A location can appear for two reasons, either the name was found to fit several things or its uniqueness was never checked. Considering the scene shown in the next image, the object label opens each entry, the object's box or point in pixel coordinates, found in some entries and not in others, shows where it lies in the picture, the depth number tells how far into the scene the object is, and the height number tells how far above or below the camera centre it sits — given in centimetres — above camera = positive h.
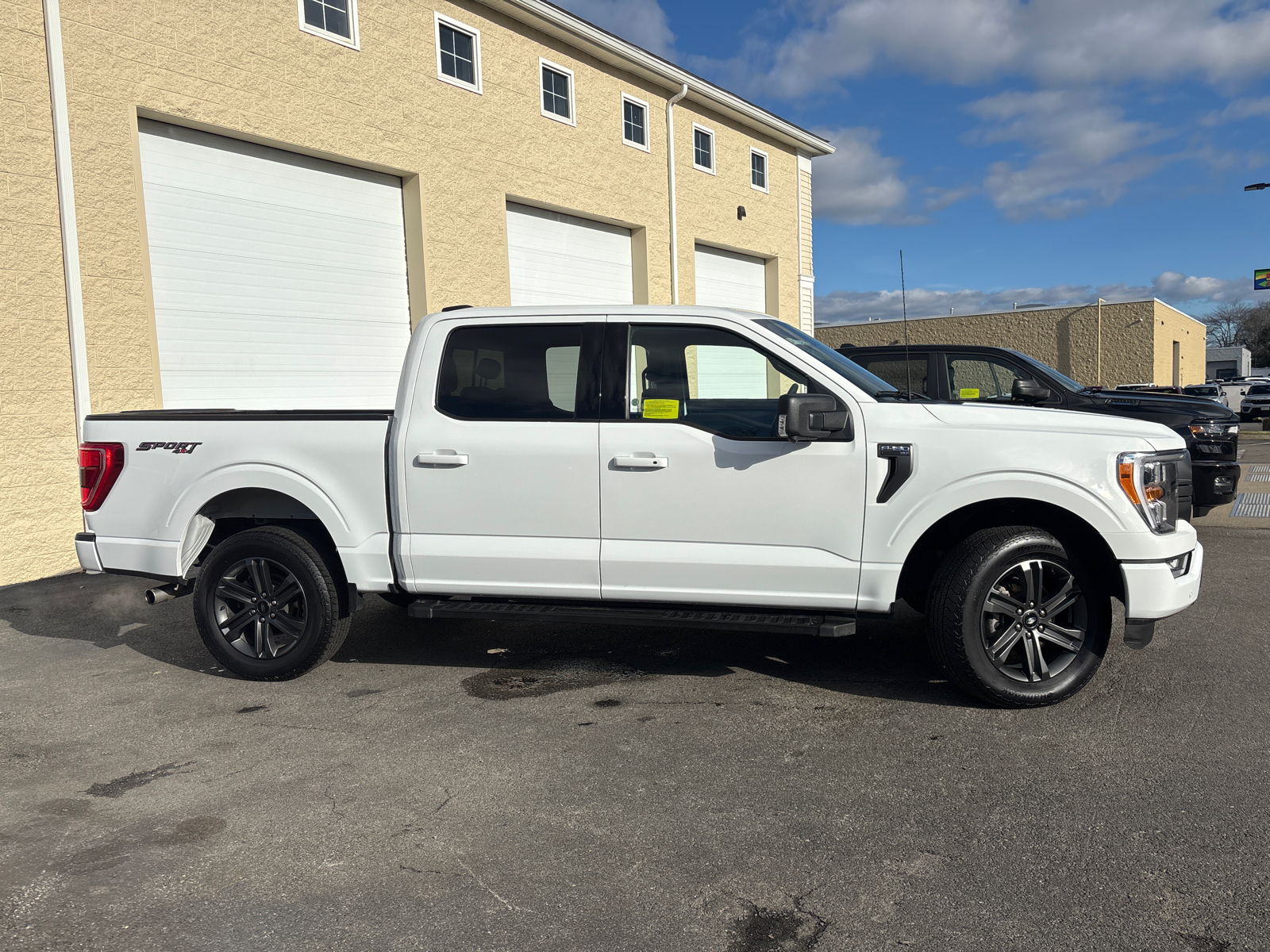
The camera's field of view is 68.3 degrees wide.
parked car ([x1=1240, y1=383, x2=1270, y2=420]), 3106 -47
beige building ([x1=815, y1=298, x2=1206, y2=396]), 4019 +283
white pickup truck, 444 -46
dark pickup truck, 887 +17
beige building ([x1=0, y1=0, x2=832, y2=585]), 842 +268
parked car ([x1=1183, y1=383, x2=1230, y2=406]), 3291 +8
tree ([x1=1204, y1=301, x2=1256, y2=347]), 10412 +789
